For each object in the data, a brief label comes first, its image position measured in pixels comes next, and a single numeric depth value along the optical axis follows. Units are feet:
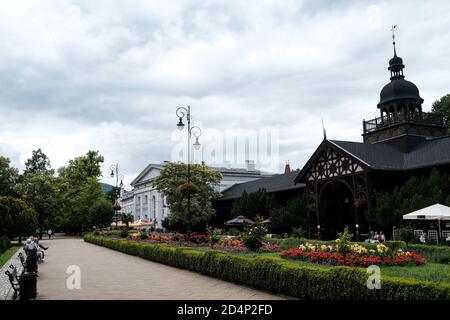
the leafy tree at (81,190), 201.67
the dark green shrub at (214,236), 66.10
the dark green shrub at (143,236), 105.52
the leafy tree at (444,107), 148.89
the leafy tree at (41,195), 170.81
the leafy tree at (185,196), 152.97
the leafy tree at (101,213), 193.06
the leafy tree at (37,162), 267.39
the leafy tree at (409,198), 77.56
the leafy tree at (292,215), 111.24
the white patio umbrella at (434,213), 66.12
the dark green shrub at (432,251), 50.90
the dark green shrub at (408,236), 67.82
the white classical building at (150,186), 229.25
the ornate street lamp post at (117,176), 136.48
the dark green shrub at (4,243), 83.48
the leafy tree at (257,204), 127.13
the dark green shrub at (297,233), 90.53
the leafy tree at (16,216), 97.47
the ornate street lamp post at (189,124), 73.67
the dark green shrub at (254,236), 59.67
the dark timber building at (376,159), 91.61
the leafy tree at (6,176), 178.81
